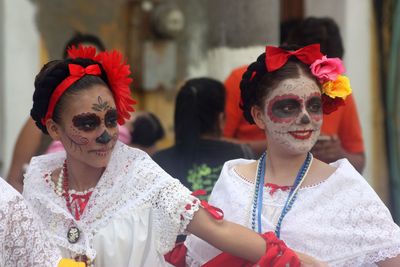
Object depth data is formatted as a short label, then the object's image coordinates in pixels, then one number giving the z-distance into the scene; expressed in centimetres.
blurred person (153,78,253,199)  819
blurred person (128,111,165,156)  1014
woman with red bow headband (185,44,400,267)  620
